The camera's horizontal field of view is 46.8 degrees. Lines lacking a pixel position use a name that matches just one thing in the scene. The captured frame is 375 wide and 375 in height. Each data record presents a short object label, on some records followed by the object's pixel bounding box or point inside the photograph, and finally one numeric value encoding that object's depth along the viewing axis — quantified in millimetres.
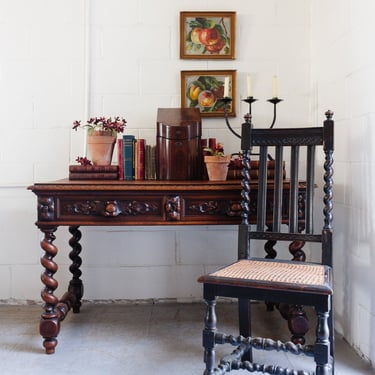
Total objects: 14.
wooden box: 2352
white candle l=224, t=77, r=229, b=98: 2556
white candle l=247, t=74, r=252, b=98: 2445
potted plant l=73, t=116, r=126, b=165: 2398
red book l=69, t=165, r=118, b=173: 2340
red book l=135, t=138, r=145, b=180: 2455
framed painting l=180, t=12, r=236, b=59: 2719
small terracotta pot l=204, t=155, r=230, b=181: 2260
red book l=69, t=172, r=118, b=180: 2318
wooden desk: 2074
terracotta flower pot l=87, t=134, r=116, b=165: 2396
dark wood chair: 1516
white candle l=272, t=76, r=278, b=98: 2478
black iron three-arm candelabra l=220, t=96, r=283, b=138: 2488
